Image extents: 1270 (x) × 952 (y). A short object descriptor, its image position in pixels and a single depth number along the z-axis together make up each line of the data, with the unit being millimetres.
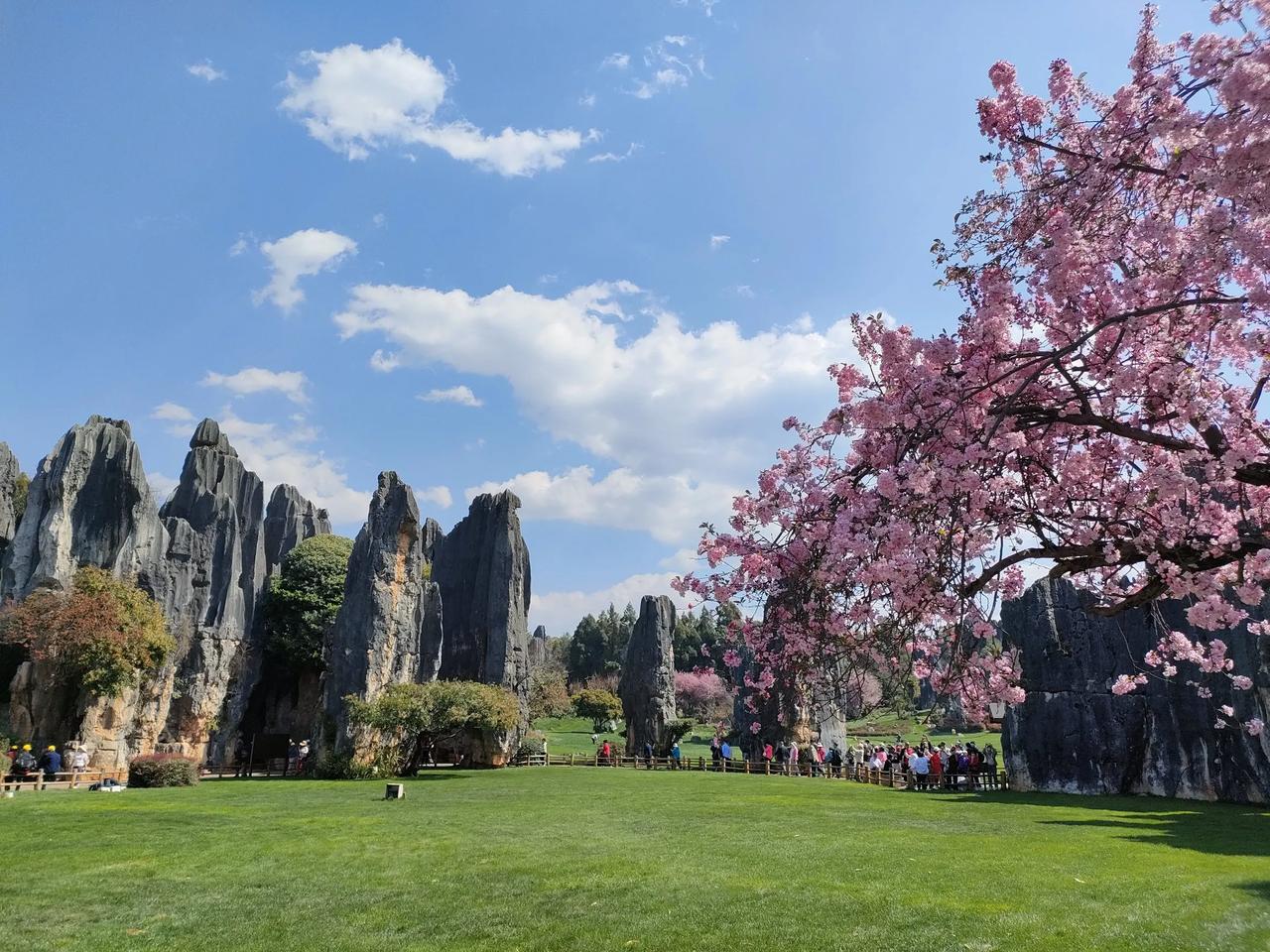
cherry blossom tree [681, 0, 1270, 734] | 5875
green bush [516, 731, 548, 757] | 38281
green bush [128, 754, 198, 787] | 24969
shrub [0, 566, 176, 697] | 27375
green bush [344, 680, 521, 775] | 28562
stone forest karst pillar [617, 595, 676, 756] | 42656
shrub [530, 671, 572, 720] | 59438
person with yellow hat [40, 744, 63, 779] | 23875
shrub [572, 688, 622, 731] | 63031
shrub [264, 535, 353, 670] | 42875
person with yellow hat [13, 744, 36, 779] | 23391
